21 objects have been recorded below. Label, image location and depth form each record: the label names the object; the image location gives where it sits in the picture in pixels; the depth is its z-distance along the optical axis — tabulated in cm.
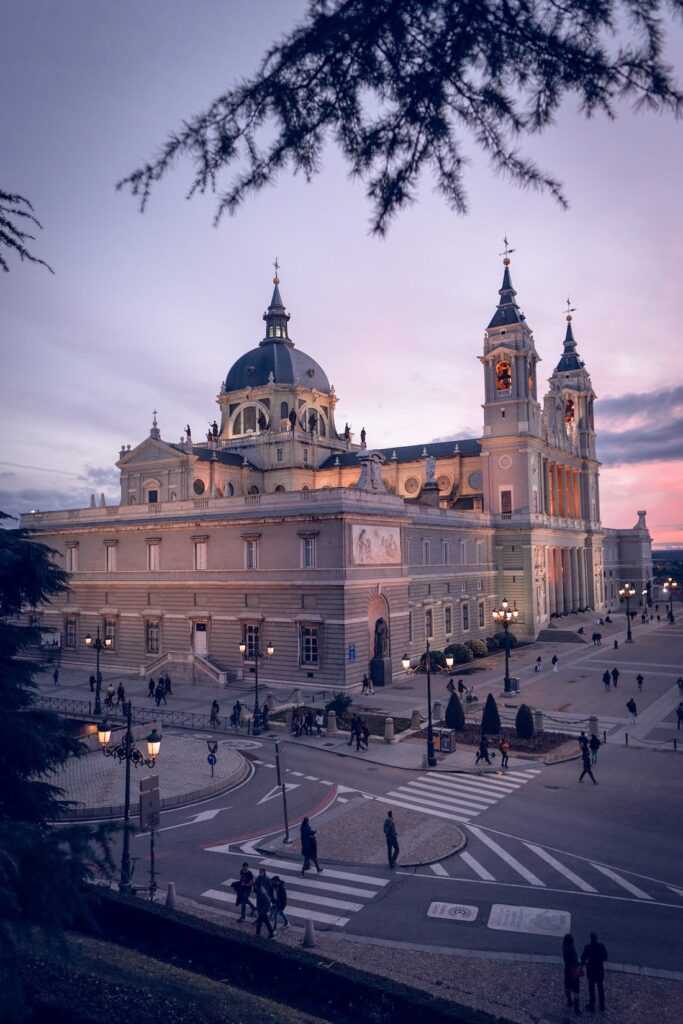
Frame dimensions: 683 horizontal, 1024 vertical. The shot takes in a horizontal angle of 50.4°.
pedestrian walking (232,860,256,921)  1551
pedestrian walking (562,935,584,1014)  1185
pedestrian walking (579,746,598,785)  2481
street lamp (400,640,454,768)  2750
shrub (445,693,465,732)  3238
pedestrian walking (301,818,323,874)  1791
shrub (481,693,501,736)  3116
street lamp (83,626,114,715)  3491
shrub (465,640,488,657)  5744
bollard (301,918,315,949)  1334
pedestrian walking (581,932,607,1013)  1176
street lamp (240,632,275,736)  3368
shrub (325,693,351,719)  3583
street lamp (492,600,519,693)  3936
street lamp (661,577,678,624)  10738
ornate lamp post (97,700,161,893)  1524
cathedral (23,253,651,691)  4394
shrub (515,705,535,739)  3062
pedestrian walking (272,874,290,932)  1491
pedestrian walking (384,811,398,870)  1797
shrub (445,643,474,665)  5403
